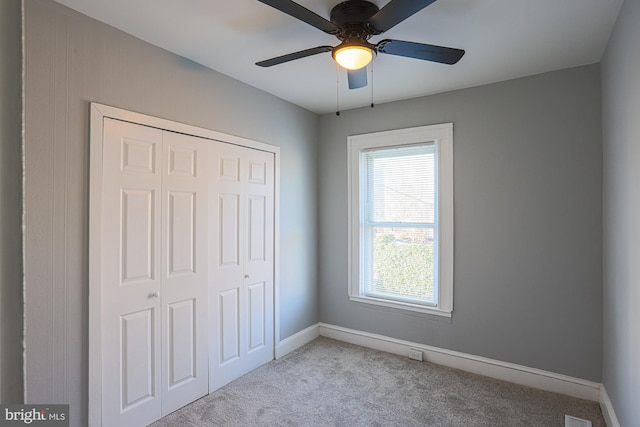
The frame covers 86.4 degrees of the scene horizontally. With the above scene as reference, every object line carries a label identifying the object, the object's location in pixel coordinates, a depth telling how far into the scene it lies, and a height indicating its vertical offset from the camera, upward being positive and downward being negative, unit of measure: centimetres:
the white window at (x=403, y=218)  332 -4
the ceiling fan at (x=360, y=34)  168 +97
